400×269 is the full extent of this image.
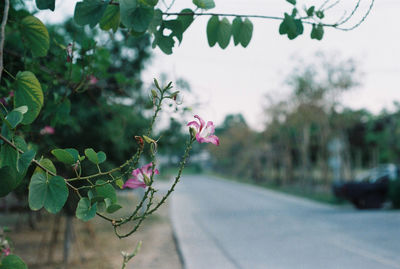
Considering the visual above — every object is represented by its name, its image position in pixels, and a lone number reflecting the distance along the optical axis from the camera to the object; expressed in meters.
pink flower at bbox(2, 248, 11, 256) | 2.41
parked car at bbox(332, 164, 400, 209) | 15.88
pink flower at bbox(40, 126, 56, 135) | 3.39
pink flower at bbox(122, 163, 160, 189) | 1.52
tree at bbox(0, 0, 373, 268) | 1.22
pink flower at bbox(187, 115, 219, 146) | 1.44
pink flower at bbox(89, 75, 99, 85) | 3.09
